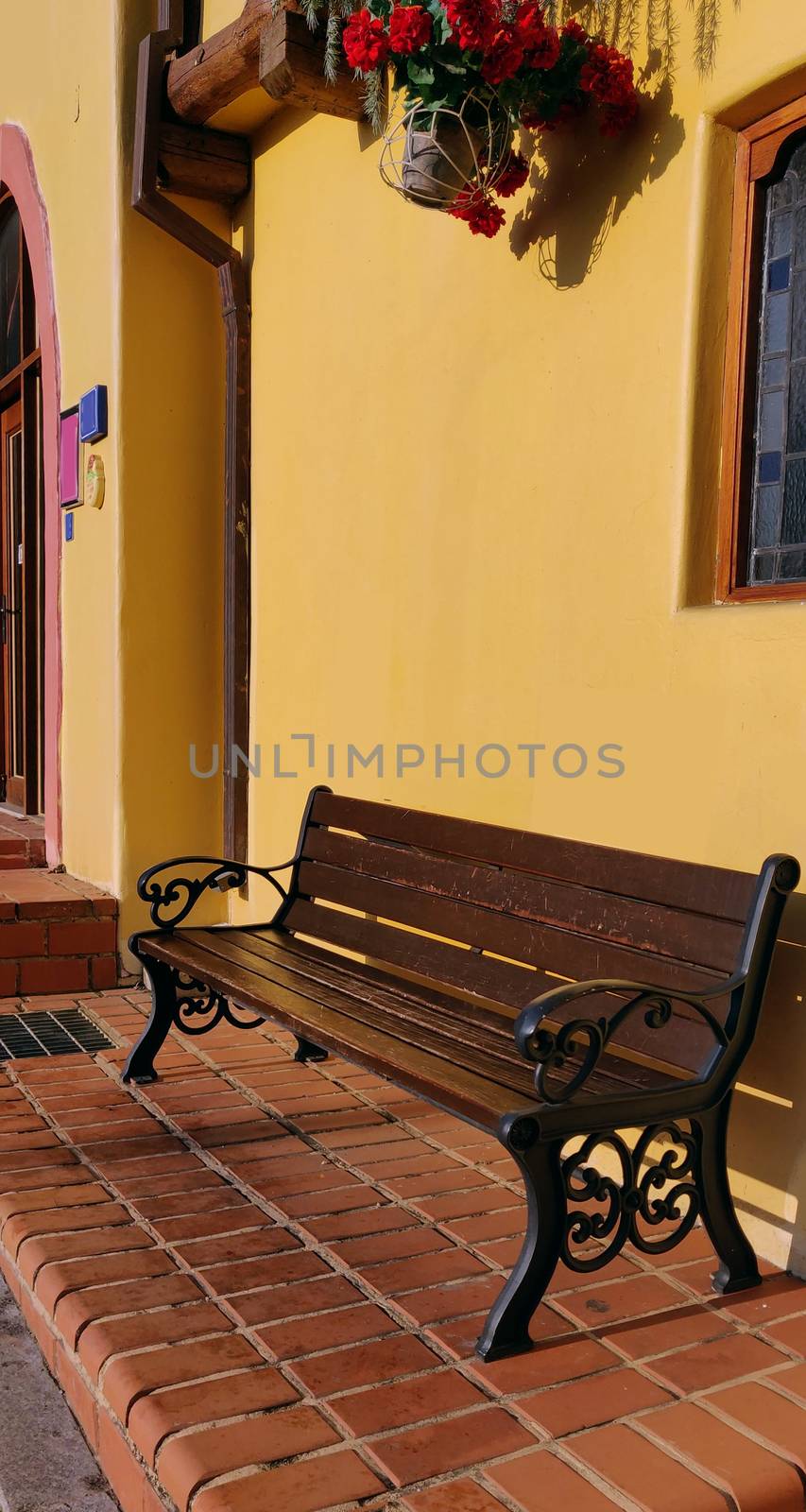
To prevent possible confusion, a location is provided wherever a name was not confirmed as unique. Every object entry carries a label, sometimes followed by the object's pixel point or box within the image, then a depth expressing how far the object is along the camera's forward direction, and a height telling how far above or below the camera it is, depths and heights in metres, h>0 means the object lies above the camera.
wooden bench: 2.29 -0.75
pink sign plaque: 5.62 +0.93
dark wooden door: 7.48 +0.36
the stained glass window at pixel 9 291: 7.45 +2.26
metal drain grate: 4.18 -1.24
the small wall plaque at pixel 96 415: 5.27 +1.07
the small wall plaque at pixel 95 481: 5.34 +0.80
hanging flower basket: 2.84 +1.39
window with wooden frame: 2.79 +0.69
